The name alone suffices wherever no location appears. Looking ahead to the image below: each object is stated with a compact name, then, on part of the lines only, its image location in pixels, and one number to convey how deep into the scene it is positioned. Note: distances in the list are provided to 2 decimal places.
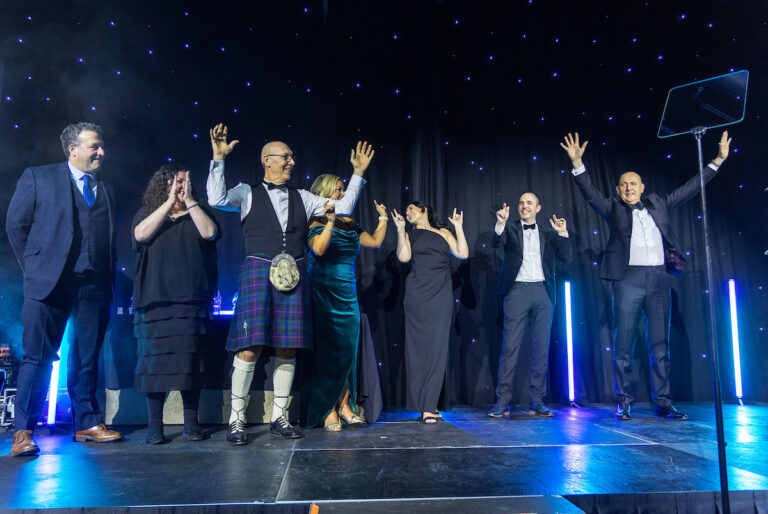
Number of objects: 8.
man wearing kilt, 3.04
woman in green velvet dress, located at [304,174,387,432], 3.48
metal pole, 1.84
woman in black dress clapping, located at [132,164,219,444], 3.05
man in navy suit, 2.96
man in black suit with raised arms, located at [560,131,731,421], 3.87
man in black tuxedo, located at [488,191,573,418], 4.02
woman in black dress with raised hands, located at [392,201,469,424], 3.83
